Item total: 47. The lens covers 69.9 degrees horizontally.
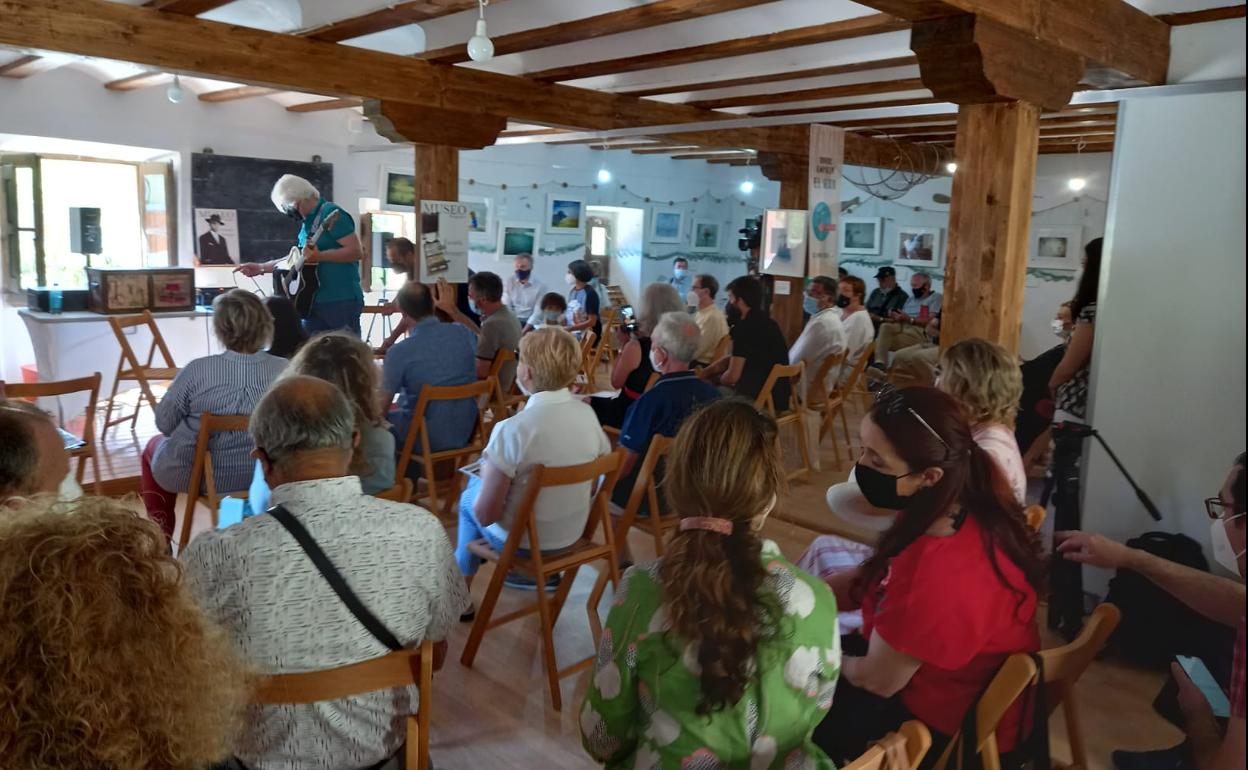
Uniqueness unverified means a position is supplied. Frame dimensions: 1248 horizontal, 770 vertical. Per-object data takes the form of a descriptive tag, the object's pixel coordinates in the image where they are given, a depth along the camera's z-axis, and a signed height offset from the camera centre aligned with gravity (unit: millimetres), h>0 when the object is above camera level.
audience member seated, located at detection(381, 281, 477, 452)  3979 -524
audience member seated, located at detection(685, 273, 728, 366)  5578 -403
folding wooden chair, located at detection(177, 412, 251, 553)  2990 -748
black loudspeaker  7207 +48
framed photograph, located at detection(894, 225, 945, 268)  11312 +327
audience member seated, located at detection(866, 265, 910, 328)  9523 -256
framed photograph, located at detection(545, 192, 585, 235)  10805 +521
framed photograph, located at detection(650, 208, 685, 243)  11812 +484
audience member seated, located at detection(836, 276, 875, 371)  6496 -372
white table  6008 -748
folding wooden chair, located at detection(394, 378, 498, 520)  3771 -856
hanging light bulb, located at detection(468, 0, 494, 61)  3377 +786
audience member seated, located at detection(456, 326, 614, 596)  2848 -612
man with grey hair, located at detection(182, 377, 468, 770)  1542 -592
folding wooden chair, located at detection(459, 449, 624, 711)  2605 -953
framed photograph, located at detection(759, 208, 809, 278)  5828 +160
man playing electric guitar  4809 -34
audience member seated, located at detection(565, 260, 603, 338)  8164 -396
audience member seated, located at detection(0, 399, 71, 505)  1682 -421
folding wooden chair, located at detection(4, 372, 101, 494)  3404 -608
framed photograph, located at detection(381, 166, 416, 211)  9367 +645
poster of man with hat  8117 +65
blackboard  8055 +477
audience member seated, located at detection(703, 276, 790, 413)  5086 -485
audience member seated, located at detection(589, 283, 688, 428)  4402 -587
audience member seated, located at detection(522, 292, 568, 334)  7637 -459
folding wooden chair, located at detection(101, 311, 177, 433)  5035 -749
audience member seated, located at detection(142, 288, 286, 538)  3207 -543
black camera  9759 +306
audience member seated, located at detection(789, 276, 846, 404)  5641 -485
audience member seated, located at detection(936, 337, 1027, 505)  2479 -320
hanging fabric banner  5699 +467
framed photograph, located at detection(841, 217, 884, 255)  11758 +469
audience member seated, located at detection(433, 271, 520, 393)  5180 -382
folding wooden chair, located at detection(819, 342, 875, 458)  5597 -813
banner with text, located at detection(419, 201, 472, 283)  5359 +71
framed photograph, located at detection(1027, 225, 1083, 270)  10062 +355
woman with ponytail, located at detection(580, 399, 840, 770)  1398 -581
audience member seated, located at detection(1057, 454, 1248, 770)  919 -712
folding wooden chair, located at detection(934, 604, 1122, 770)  1562 -713
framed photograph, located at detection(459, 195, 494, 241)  10062 +415
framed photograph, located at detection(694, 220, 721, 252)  12352 +391
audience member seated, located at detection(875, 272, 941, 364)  8961 -518
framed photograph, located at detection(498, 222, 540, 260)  10297 +193
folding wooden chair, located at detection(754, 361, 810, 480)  4855 -792
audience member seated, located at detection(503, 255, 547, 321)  8758 -358
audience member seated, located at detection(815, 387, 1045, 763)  1864 -666
